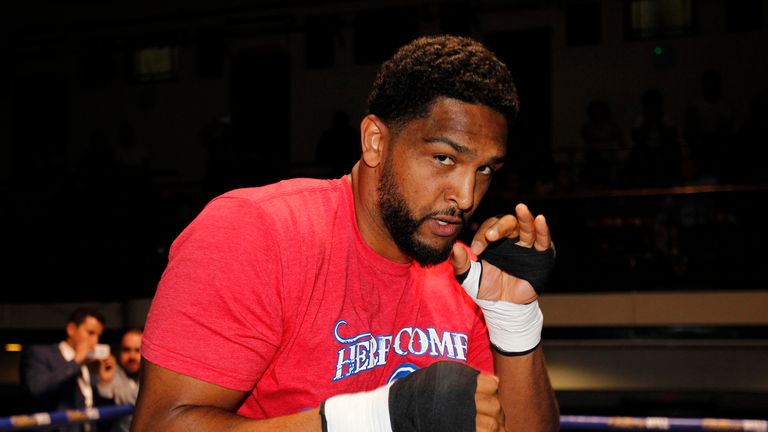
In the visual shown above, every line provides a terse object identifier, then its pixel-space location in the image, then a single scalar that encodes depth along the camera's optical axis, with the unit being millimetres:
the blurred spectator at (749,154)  7797
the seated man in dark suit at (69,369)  5691
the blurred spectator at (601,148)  8602
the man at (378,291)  1640
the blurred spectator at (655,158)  8078
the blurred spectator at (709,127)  8156
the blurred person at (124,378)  6043
